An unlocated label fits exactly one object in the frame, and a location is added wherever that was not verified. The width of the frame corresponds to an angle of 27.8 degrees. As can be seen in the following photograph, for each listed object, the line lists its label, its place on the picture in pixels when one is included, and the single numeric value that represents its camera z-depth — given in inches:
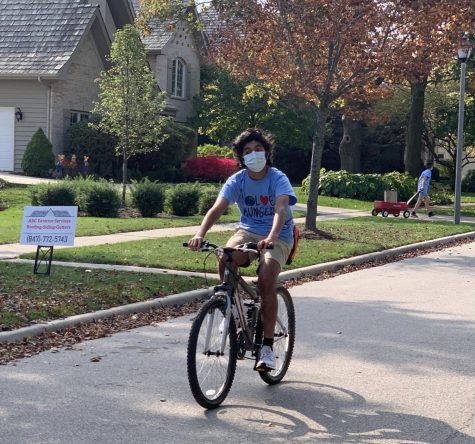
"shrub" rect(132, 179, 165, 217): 914.4
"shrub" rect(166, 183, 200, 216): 936.9
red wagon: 1074.1
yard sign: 468.8
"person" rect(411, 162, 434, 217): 1073.5
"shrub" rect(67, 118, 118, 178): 1348.4
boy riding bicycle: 272.4
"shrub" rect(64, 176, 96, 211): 893.9
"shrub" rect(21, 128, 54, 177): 1328.7
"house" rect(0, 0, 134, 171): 1357.0
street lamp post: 979.3
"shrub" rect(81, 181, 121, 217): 889.5
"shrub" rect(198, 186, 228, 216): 955.3
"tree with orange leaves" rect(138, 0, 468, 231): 747.7
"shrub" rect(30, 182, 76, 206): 880.9
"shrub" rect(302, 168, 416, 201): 1320.1
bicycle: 252.7
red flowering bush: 1427.2
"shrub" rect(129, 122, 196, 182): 1395.2
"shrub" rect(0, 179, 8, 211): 939.3
